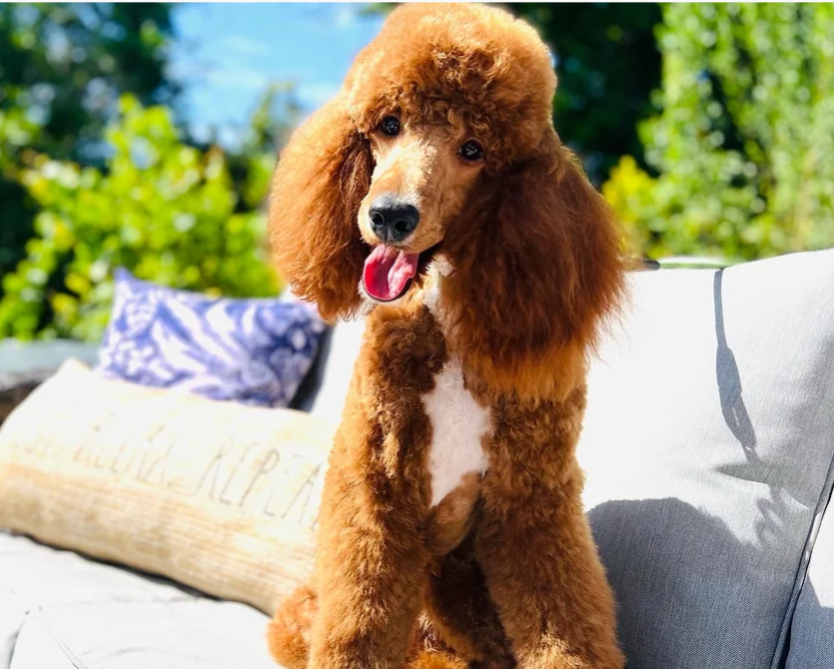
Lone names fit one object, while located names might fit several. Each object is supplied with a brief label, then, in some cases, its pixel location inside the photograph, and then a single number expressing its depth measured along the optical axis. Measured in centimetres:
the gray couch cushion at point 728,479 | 98
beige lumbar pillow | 128
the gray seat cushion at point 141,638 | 105
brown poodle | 76
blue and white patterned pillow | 164
